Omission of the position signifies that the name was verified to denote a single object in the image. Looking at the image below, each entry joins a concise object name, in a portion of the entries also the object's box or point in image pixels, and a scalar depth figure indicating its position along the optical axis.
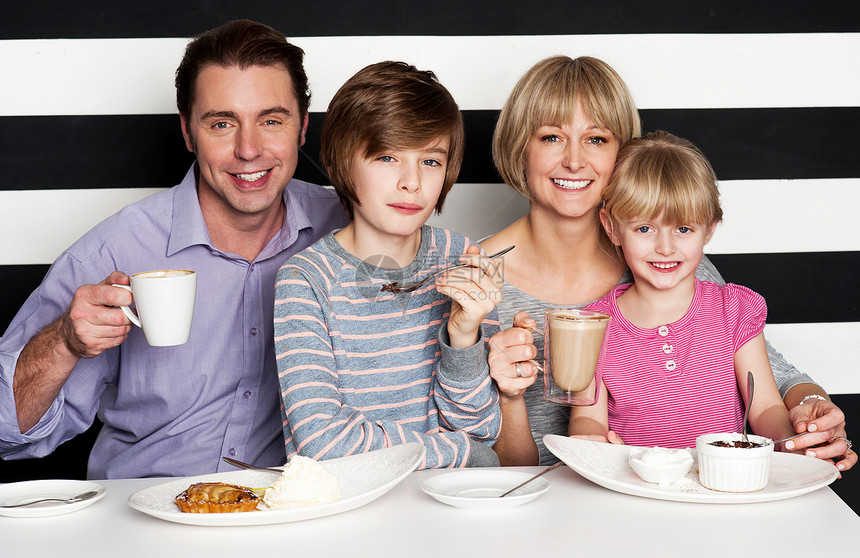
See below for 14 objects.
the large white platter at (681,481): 1.23
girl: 1.79
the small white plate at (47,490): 1.27
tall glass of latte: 1.42
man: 1.94
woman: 1.92
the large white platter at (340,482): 1.15
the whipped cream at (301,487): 1.19
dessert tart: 1.18
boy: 1.54
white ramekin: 1.25
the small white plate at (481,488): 1.21
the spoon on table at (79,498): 1.27
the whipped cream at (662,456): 1.29
